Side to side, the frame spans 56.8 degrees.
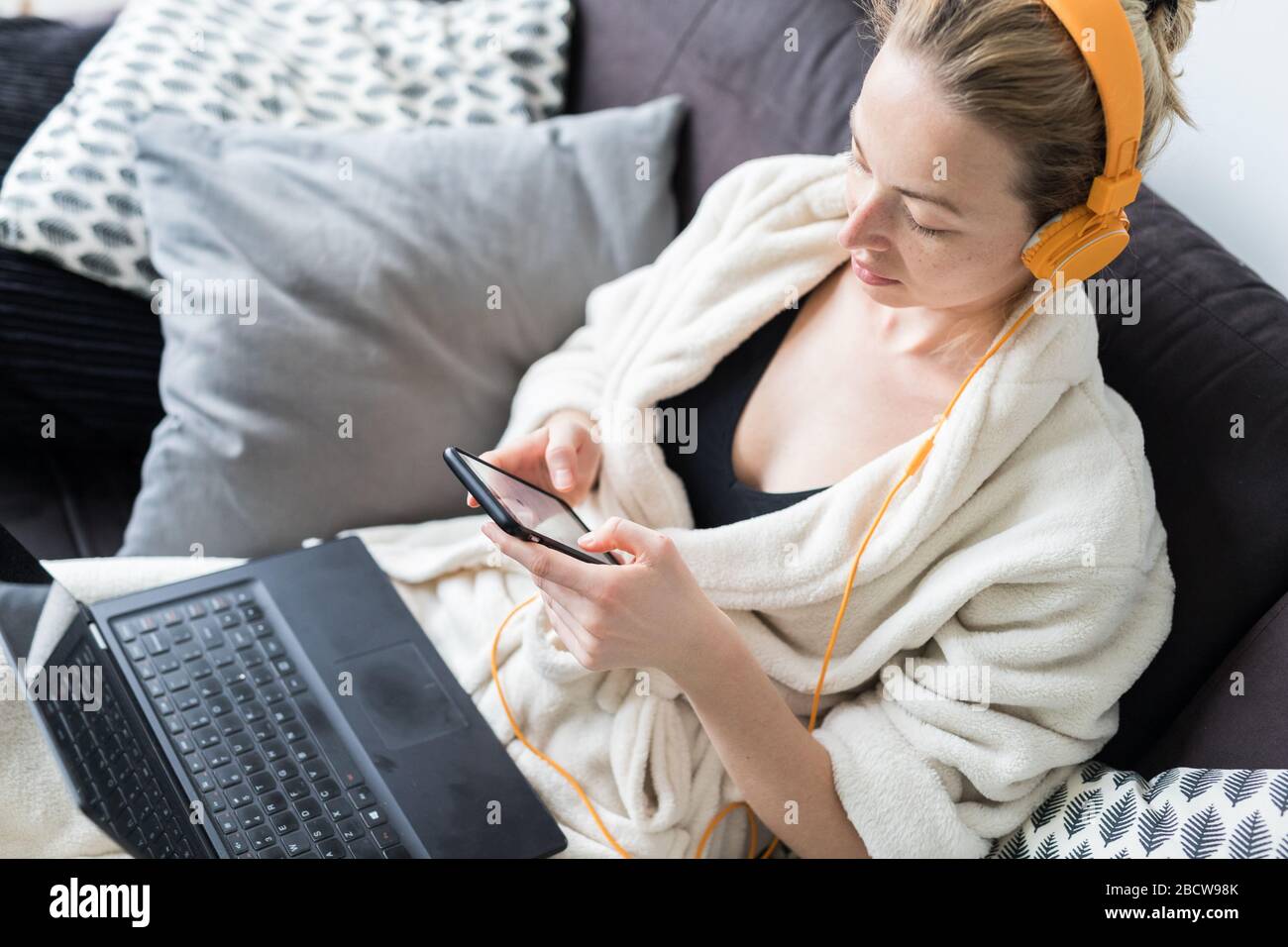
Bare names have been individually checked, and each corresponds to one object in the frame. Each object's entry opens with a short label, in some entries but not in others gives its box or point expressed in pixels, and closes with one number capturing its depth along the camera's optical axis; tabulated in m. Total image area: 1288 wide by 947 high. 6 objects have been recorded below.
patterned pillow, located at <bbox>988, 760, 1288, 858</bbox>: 0.88
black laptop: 0.98
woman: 0.92
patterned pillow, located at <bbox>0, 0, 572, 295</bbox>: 1.44
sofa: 1.02
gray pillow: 1.36
